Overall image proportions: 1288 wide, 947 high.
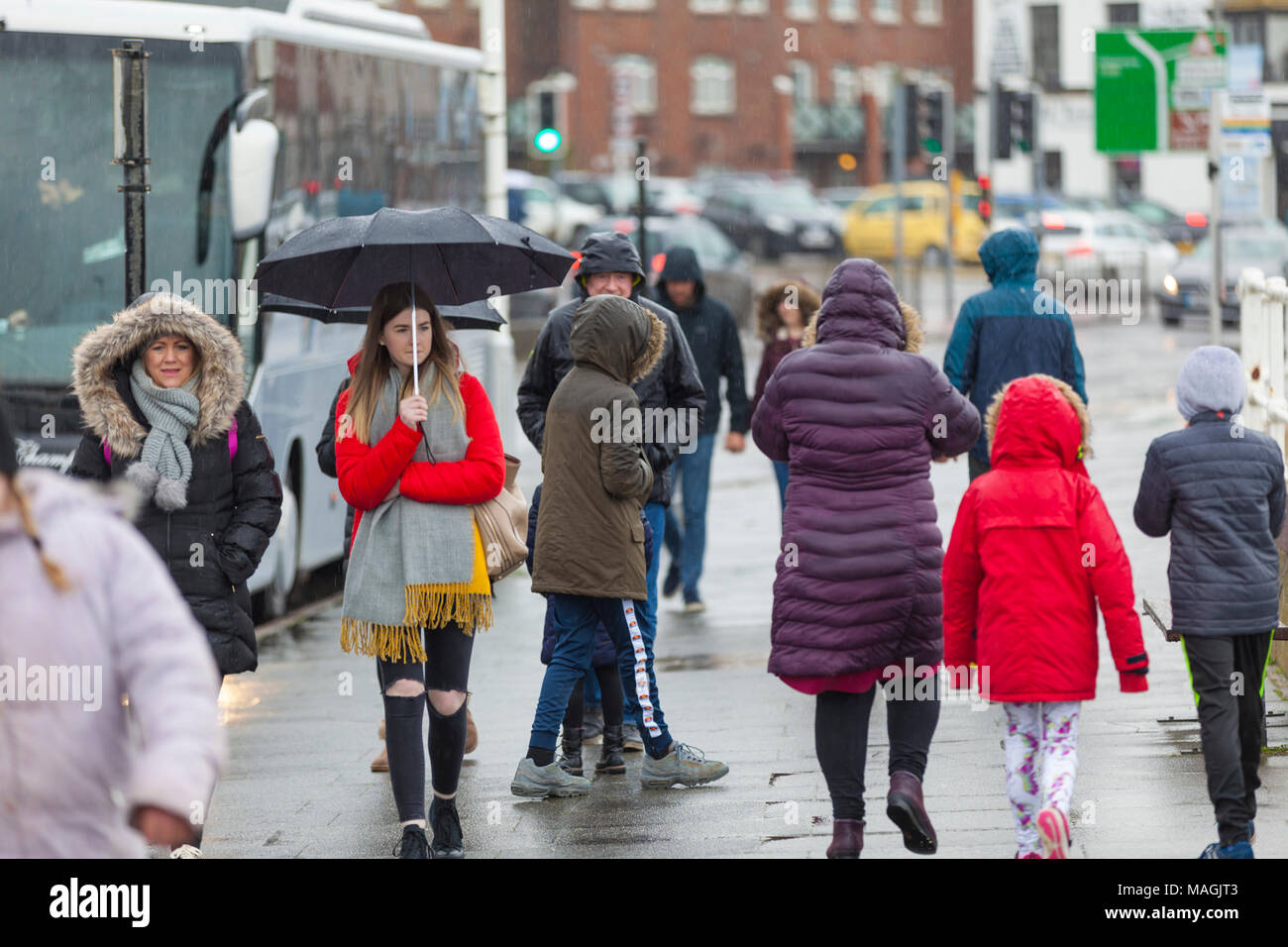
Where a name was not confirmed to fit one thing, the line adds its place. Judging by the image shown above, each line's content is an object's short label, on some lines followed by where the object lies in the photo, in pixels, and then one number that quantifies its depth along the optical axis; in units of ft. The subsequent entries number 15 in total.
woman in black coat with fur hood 20.57
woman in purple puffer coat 20.40
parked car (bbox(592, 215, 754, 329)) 108.88
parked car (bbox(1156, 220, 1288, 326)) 109.70
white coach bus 38.01
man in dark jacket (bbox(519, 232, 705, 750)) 26.89
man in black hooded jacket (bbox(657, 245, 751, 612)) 37.78
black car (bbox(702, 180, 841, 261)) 165.17
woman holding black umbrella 21.34
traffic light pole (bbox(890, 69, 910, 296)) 107.04
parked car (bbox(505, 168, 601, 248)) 150.20
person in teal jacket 30.22
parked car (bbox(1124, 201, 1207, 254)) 168.35
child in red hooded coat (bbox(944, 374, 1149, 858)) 19.83
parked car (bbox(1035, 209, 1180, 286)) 141.79
